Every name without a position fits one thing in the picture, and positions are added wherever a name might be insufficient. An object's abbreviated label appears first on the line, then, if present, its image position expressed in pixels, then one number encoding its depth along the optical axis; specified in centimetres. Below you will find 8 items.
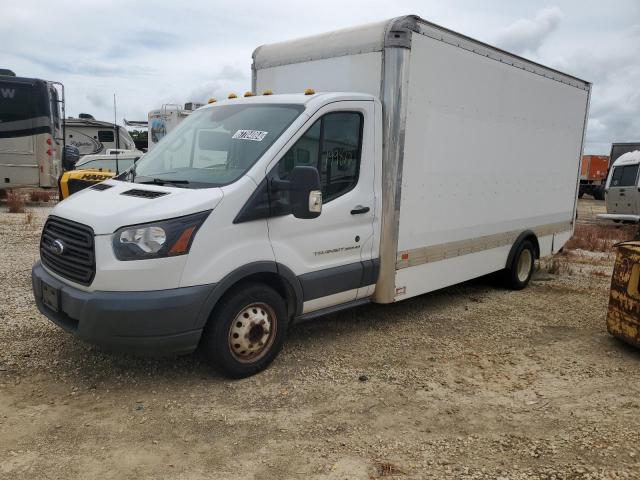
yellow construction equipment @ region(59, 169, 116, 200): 912
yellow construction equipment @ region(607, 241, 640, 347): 513
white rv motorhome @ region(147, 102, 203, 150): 1889
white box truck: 388
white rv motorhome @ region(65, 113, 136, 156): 2316
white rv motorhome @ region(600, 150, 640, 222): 1727
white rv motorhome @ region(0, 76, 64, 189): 1402
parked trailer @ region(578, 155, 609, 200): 3528
